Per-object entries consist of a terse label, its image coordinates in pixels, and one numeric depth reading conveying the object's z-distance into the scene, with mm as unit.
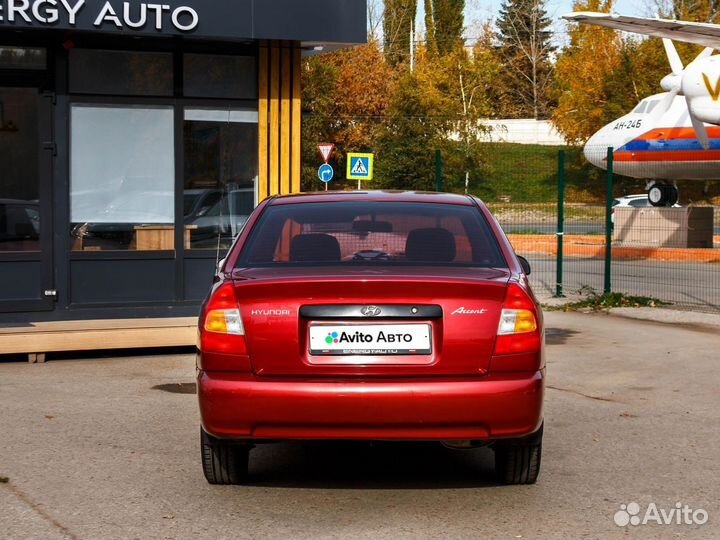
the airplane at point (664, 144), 32531
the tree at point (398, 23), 85438
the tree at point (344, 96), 50459
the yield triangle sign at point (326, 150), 34750
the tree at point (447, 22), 85500
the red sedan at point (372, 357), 5297
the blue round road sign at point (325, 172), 35688
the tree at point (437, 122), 35562
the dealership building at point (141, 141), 11727
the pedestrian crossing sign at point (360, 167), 30859
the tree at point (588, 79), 61575
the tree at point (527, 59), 88438
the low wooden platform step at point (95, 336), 10570
